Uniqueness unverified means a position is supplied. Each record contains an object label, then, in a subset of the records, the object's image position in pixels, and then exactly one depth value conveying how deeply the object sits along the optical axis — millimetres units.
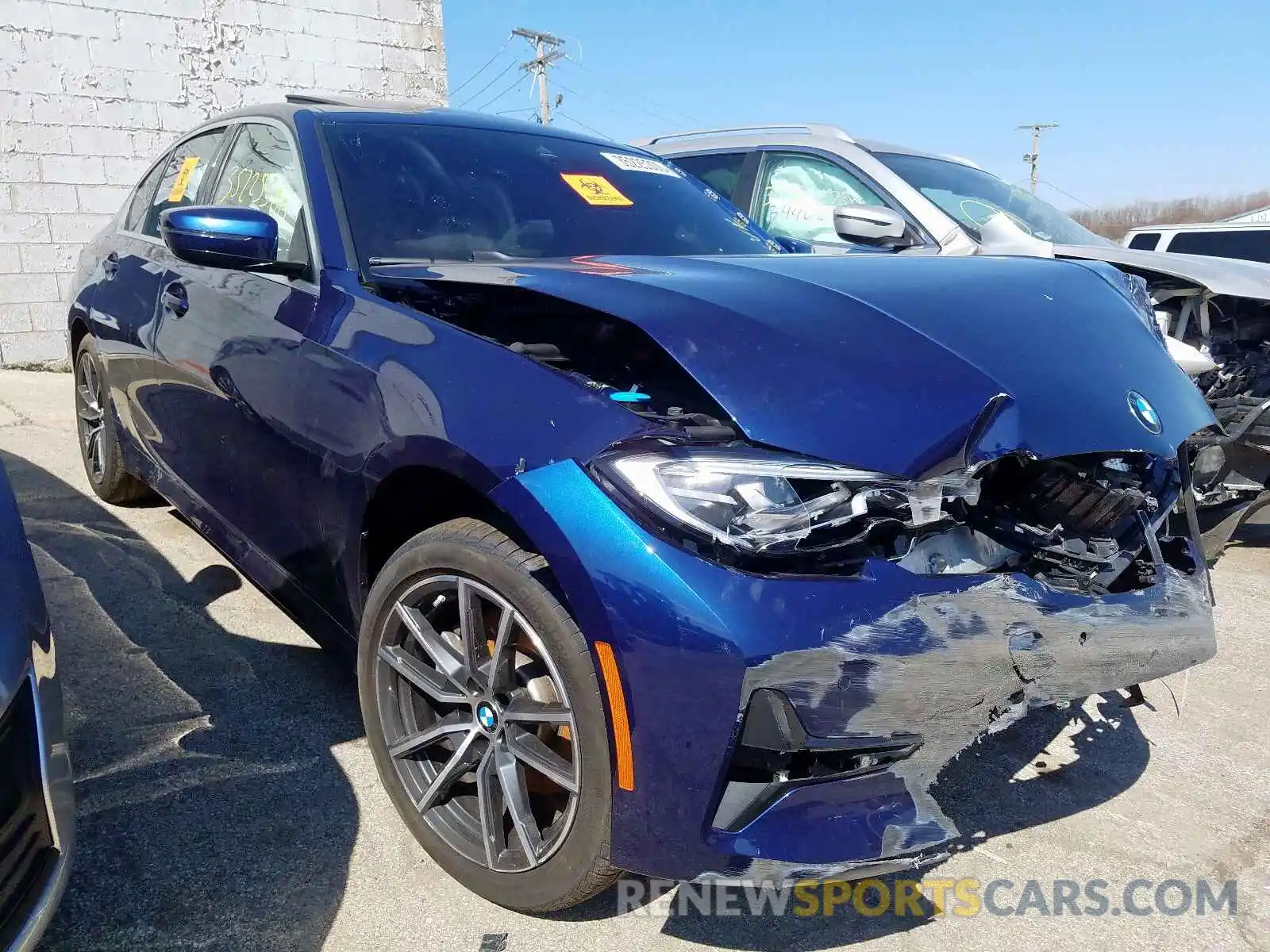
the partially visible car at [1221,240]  9000
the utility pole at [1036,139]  52094
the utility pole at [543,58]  31703
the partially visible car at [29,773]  1462
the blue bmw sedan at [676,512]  1571
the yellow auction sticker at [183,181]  3672
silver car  3854
